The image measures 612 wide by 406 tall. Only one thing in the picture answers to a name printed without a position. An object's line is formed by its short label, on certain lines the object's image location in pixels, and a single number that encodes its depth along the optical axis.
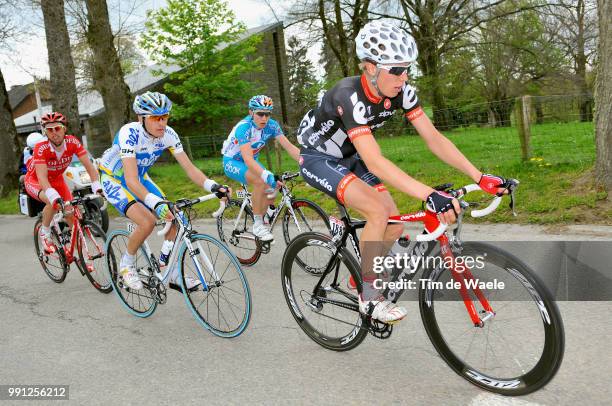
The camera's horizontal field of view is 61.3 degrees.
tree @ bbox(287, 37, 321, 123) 45.84
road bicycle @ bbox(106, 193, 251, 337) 4.16
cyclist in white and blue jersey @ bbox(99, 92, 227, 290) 4.54
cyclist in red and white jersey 6.09
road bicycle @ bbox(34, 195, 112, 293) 5.86
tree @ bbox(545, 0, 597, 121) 30.54
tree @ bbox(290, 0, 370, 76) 30.02
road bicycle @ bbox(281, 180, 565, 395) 2.75
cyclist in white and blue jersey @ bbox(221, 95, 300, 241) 6.26
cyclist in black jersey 3.20
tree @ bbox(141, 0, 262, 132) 27.09
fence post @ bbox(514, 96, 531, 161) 9.51
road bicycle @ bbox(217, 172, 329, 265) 6.10
